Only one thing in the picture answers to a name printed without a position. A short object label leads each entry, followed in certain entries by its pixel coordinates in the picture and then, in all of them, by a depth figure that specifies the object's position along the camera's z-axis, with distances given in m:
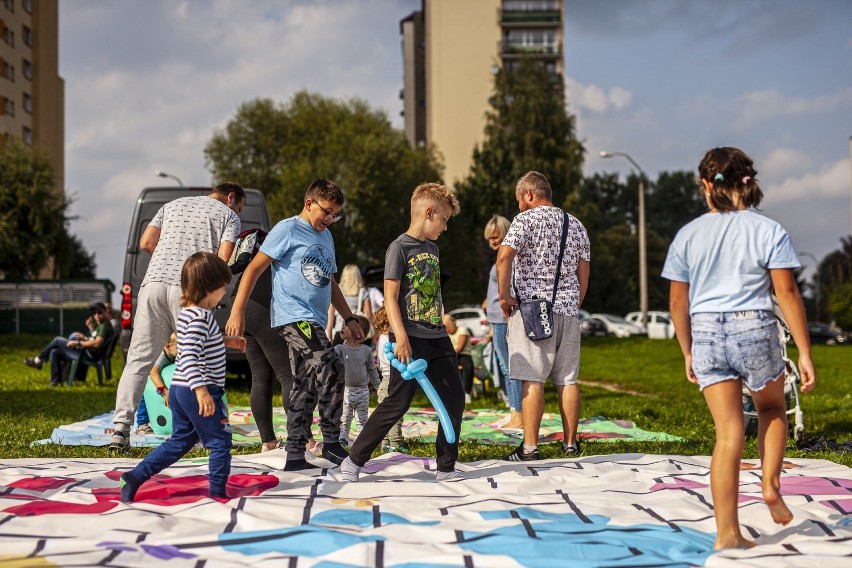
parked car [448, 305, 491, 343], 35.28
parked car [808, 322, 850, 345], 51.91
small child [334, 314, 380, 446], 7.86
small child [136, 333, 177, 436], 8.47
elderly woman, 9.34
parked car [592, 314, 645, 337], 47.41
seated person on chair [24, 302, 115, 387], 14.85
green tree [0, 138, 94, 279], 35.81
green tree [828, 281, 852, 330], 47.16
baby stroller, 7.52
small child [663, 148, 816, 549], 4.26
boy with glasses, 6.21
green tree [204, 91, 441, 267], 39.88
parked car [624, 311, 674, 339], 45.91
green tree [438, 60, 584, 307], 45.53
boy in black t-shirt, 5.84
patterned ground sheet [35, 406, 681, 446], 8.18
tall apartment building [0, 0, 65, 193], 52.41
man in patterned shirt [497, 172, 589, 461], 7.08
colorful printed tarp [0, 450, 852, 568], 4.03
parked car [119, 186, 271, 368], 12.35
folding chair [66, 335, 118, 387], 14.94
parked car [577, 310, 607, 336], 45.83
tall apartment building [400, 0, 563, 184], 64.81
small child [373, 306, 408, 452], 7.48
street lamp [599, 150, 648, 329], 32.66
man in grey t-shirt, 7.07
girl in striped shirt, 5.12
